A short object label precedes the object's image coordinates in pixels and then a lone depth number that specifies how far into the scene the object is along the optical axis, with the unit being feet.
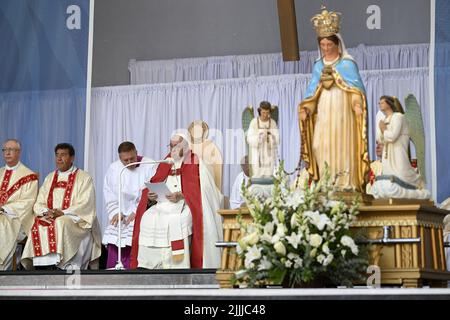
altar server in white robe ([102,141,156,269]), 39.04
